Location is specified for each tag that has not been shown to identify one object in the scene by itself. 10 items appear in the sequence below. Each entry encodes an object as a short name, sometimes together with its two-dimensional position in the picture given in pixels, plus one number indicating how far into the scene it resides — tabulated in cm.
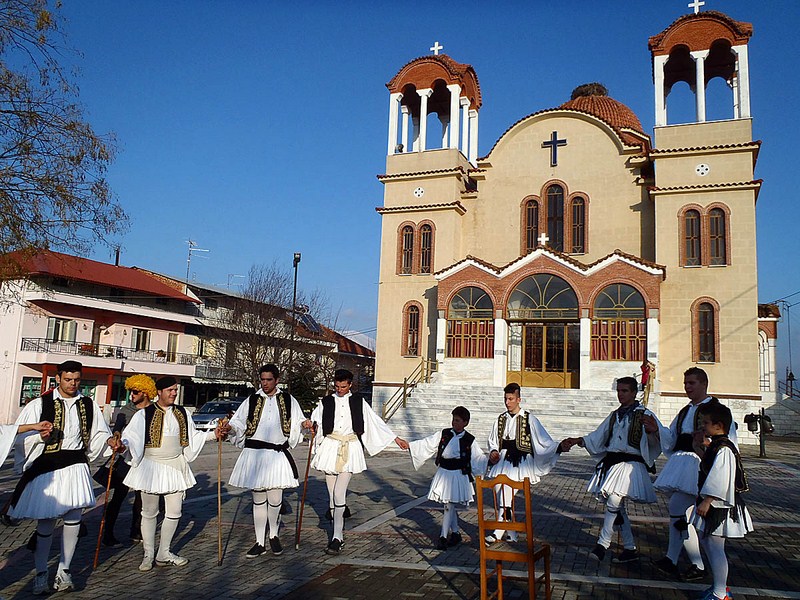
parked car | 2441
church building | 2658
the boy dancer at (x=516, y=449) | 816
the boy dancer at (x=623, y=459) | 732
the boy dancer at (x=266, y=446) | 762
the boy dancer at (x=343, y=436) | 805
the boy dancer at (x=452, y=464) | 810
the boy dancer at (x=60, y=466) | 620
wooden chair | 534
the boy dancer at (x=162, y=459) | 705
